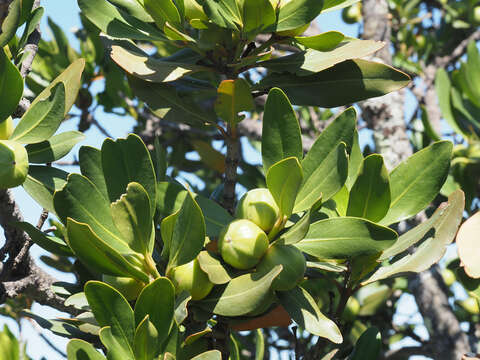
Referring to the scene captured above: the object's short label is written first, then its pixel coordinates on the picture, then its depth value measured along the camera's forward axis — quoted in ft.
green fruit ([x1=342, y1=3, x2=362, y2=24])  11.17
